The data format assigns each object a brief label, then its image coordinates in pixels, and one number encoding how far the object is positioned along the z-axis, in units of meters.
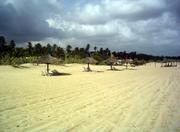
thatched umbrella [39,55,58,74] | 13.20
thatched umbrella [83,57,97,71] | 17.07
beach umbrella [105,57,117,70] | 19.85
